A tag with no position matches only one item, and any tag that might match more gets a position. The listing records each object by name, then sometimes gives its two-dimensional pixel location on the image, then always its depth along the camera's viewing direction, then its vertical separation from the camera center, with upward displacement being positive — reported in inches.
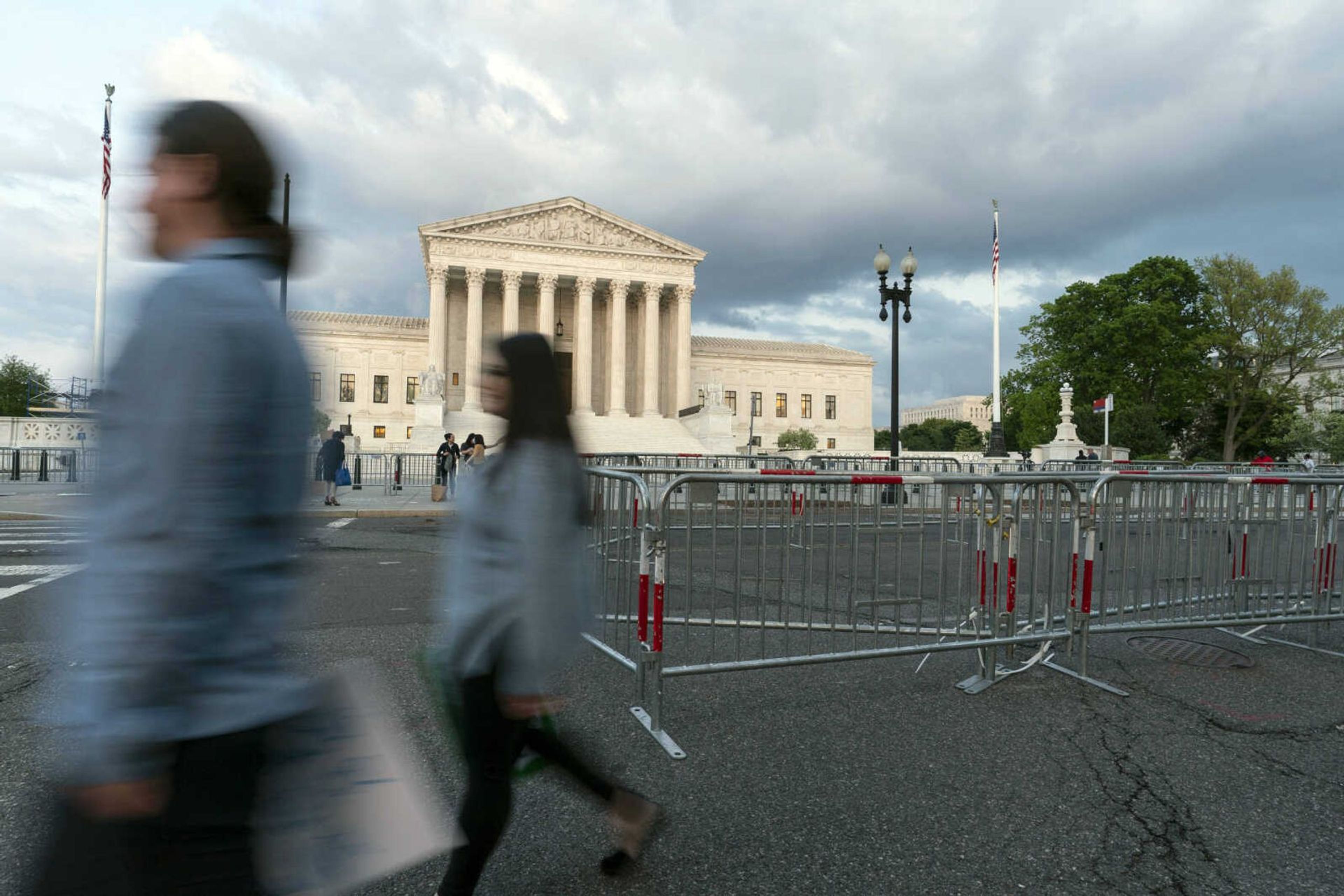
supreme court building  2194.9 +321.3
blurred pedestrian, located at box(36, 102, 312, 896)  56.5 -11.4
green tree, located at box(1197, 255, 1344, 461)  1809.8 +262.5
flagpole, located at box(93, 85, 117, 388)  1029.8 +274.2
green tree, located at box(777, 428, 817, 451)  2709.2 +22.7
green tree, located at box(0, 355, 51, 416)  2443.4 +117.9
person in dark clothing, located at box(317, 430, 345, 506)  661.9 -16.0
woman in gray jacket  92.7 -16.9
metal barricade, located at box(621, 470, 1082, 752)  180.9 -25.5
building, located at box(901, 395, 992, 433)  7145.7 +363.8
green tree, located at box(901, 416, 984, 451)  4473.4 +93.7
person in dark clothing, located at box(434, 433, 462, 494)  865.5 -21.6
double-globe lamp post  821.9 +156.6
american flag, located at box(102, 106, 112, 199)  1031.0 +336.1
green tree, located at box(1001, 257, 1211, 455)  1888.5 +239.4
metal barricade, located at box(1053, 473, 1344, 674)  218.5 -25.5
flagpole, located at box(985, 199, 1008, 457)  1222.9 +18.4
